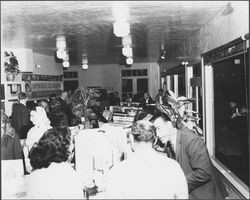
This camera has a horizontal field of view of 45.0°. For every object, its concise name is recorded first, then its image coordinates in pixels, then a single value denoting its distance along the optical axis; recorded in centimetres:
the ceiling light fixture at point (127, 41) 642
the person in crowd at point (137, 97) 1159
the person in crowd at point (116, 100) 1058
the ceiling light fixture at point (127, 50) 737
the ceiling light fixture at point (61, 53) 724
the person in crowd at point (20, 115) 593
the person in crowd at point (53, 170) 212
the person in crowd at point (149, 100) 842
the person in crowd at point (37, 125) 400
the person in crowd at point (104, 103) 963
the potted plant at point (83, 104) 519
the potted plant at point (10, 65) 729
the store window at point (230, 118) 464
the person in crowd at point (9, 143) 397
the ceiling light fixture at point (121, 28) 403
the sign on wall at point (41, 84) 845
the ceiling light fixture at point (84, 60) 1023
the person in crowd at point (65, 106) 647
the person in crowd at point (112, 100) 1069
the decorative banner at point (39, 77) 824
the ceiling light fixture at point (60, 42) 590
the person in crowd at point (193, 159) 268
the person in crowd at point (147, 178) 204
